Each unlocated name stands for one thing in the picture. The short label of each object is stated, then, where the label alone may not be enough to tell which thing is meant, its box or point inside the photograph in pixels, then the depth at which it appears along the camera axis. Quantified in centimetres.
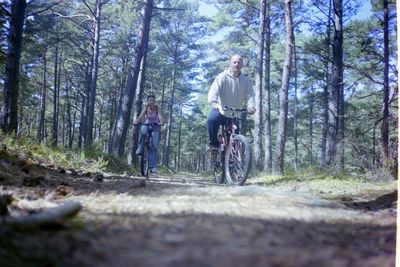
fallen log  119
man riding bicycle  526
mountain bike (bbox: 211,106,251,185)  470
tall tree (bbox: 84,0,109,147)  1673
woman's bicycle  688
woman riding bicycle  699
